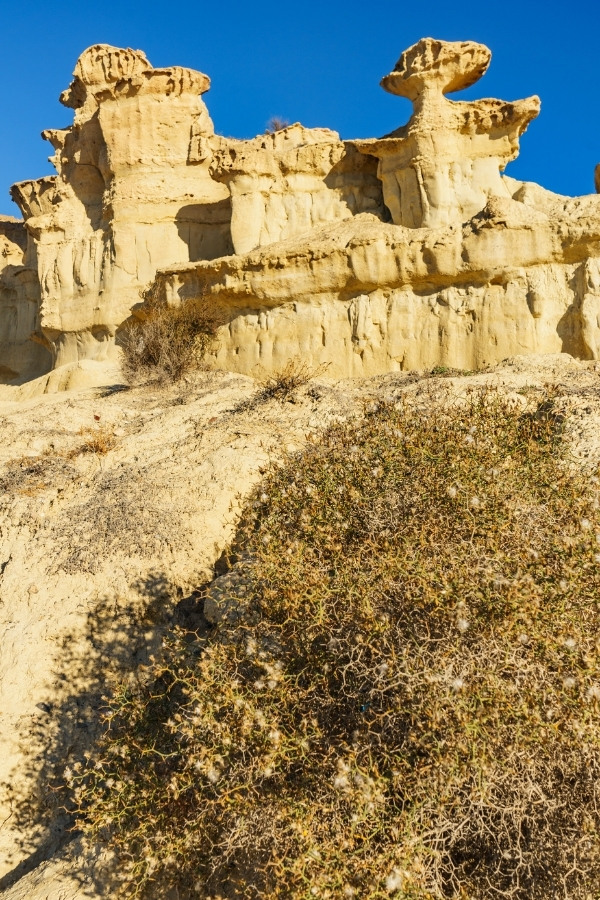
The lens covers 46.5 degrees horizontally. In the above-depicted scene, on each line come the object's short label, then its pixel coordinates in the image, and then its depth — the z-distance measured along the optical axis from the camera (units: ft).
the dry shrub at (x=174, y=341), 44.16
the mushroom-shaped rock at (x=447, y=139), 46.34
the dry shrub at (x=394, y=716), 10.48
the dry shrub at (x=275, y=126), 70.80
